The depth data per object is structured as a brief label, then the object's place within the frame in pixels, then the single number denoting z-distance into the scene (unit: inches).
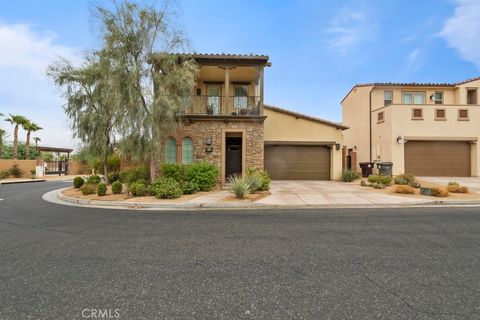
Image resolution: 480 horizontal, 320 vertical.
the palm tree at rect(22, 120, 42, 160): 1112.5
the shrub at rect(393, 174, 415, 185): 522.9
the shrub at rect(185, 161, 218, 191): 480.1
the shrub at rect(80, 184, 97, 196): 475.2
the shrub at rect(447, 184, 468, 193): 430.1
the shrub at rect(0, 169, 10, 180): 915.4
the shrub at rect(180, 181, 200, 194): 460.0
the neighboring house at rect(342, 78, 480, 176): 701.9
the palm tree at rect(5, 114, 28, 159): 1075.3
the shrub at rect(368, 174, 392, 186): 528.4
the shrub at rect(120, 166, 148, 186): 498.6
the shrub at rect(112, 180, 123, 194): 461.8
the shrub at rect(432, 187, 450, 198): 403.0
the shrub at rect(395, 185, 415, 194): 435.6
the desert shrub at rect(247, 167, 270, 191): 475.9
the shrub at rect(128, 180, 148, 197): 436.8
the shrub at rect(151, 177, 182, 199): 414.3
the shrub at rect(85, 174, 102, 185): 546.8
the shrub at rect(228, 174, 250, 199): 403.9
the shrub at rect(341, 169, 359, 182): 651.5
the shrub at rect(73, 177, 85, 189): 557.0
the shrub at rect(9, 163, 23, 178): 958.4
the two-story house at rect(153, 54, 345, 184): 539.8
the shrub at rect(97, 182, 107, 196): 448.5
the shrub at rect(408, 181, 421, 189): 492.9
